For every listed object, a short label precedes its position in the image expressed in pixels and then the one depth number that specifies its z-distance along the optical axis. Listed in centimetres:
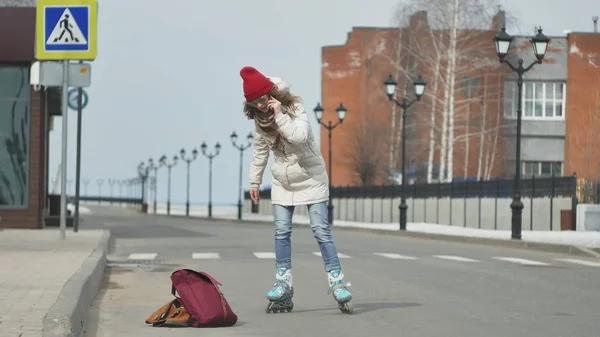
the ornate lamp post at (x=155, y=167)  13488
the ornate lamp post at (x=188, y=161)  10529
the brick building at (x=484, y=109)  6250
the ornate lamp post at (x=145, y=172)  11312
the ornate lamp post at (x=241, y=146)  8089
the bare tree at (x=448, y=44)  5781
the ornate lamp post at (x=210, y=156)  9325
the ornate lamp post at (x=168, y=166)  12088
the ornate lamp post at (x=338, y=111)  5309
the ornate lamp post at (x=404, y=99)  3991
